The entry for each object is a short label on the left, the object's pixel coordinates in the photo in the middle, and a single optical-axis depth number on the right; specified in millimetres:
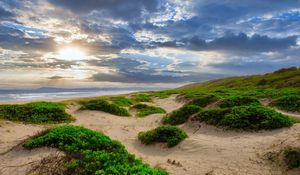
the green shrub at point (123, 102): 22513
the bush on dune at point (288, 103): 15725
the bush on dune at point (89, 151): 5991
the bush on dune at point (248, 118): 10377
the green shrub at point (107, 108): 17399
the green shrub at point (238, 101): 15665
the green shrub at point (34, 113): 14175
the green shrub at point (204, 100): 18140
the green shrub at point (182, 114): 13588
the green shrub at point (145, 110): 17881
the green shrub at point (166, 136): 9531
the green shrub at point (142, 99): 28399
